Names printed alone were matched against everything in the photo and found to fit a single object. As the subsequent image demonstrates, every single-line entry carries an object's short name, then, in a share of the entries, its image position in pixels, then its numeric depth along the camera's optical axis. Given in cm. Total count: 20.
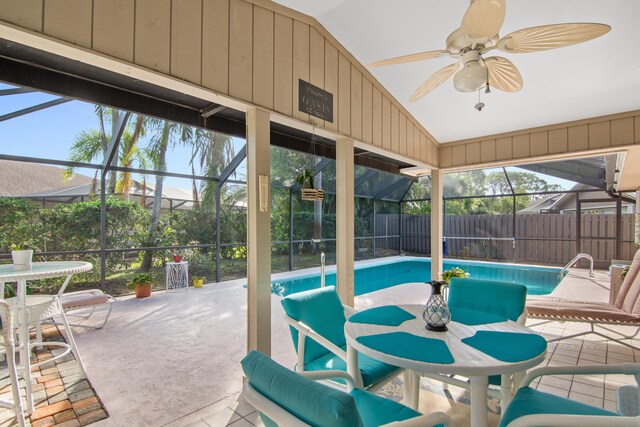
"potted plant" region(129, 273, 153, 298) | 538
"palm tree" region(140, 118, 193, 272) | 639
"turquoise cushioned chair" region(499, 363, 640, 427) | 109
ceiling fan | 171
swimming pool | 716
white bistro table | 214
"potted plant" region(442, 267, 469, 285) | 378
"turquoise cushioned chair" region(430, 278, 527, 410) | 192
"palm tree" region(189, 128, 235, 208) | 729
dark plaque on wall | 277
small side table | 607
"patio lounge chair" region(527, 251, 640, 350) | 283
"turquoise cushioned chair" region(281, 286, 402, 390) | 182
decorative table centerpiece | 171
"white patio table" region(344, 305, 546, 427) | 129
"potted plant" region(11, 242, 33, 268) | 243
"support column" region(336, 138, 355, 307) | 328
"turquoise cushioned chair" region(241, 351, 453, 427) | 71
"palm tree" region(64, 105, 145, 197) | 591
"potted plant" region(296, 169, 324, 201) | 298
